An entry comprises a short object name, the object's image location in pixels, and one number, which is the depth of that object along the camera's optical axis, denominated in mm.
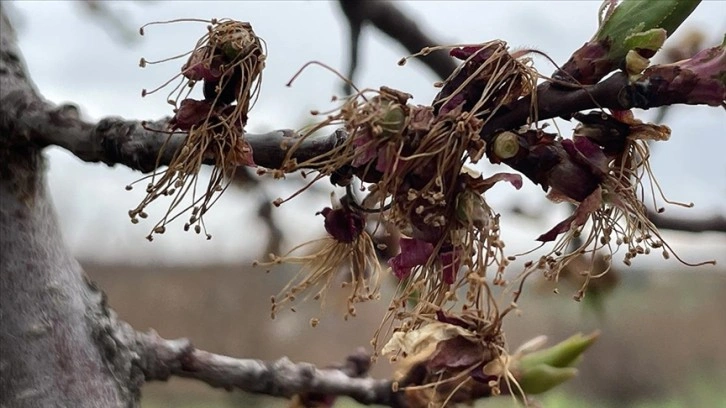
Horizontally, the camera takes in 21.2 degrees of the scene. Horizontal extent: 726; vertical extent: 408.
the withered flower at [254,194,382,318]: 238
